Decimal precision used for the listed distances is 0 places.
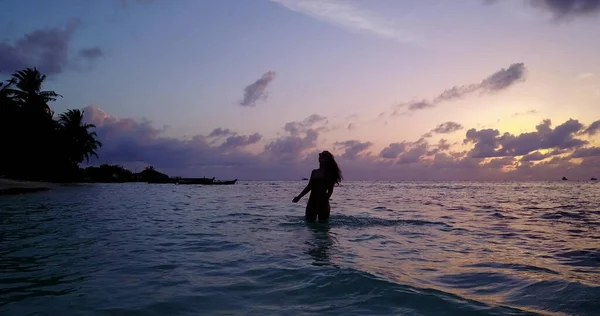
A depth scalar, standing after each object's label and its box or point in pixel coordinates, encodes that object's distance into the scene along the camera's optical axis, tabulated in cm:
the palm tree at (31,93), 4228
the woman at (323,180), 1119
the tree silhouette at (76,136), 5655
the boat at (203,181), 7569
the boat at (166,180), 8360
